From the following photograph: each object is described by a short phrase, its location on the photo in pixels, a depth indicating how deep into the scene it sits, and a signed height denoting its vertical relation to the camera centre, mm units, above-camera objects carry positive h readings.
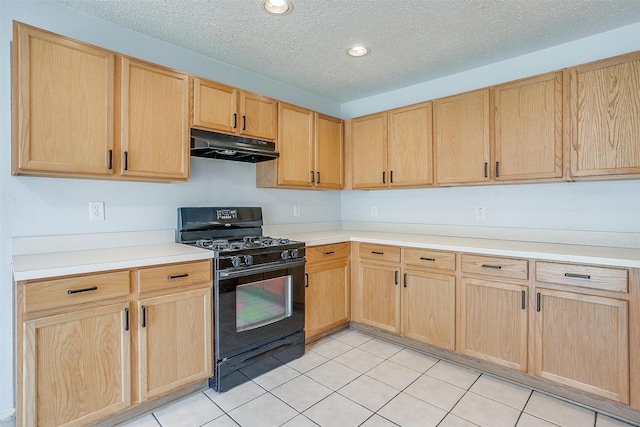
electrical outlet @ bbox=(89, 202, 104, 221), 2119 +16
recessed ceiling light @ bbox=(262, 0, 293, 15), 1921 +1262
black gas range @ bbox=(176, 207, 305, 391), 2143 -581
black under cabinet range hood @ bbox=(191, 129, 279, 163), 2309 +502
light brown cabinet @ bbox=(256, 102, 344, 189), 2916 +592
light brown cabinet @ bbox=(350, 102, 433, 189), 2926 +641
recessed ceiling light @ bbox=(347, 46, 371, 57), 2504 +1289
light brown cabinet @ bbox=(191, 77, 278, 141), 2344 +808
